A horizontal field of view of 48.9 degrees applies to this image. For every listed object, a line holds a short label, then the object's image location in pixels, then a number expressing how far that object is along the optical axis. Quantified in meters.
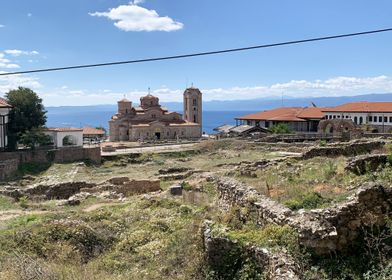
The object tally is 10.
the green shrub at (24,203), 20.10
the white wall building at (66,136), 50.84
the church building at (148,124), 71.69
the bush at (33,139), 44.44
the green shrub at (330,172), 15.80
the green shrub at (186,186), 21.89
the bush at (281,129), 65.69
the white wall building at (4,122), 44.19
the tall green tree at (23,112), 46.66
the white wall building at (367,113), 67.44
